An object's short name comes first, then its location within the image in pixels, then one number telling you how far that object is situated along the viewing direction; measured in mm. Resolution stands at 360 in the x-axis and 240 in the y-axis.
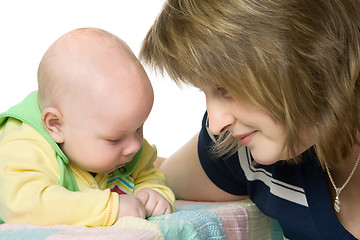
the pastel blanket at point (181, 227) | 1017
